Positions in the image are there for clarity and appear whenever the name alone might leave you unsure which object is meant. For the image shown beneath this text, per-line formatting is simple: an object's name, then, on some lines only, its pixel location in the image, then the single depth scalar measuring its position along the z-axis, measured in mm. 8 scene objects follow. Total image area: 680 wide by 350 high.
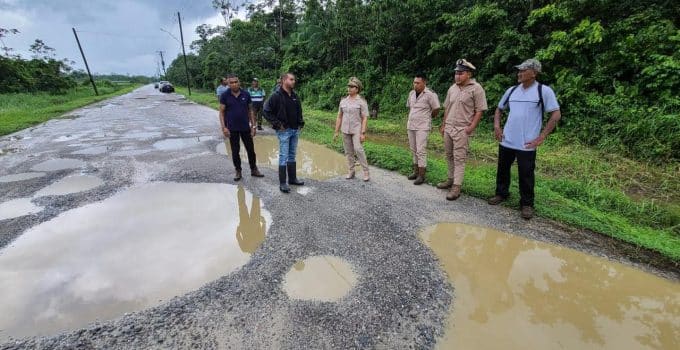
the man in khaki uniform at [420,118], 4949
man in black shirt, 4695
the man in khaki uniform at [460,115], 4328
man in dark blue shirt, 5305
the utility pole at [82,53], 31377
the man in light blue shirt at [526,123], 3705
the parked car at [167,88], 38719
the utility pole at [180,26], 31898
